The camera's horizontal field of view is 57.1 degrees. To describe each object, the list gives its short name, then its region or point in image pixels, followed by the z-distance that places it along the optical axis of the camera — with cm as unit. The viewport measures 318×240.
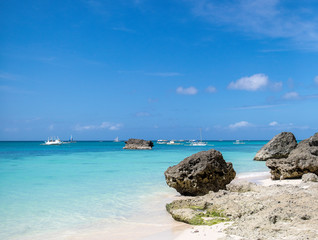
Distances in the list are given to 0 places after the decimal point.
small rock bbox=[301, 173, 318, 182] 1014
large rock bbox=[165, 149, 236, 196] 952
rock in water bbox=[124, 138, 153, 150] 6775
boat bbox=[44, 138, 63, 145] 10209
